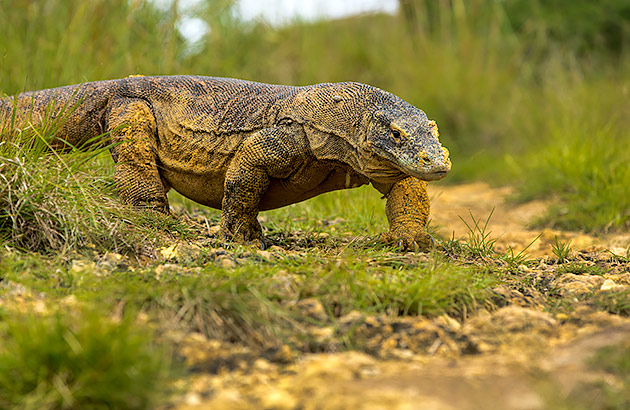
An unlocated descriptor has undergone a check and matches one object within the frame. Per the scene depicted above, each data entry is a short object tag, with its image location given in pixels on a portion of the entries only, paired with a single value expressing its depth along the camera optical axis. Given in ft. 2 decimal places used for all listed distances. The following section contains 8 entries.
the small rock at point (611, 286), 25.59
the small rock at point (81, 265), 23.93
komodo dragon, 28.07
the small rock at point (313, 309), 21.06
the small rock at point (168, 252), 27.14
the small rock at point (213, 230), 33.54
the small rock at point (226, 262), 24.85
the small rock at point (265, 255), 26.20
